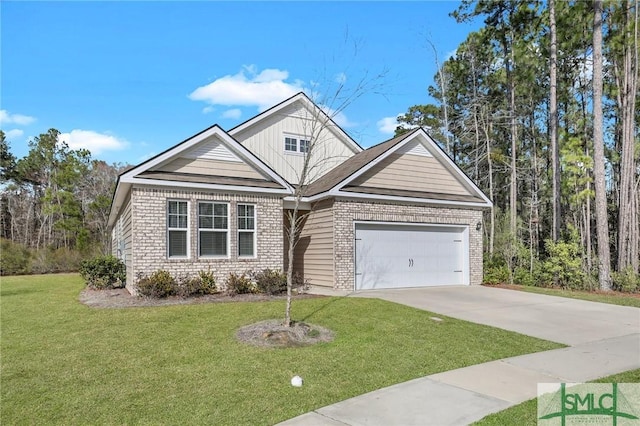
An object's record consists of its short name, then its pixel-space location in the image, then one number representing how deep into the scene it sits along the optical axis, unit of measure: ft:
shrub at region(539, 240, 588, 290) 52.26
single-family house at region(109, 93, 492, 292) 39.78
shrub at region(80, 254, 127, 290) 48.60
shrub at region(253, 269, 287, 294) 40.09
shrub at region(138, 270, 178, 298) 35.96
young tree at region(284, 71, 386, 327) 25.79
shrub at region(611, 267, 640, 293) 50.49
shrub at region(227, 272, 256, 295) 39.45
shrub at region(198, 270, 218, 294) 38.85
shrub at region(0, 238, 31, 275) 82.84
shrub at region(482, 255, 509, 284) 56.61
